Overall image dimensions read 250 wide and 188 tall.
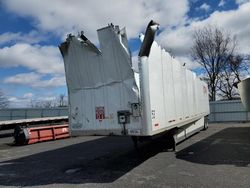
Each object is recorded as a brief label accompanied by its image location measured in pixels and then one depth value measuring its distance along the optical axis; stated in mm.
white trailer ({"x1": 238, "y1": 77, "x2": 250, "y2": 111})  8532
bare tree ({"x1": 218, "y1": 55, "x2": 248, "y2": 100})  27098
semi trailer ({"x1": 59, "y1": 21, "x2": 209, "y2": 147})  4609
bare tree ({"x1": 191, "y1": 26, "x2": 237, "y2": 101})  27251
